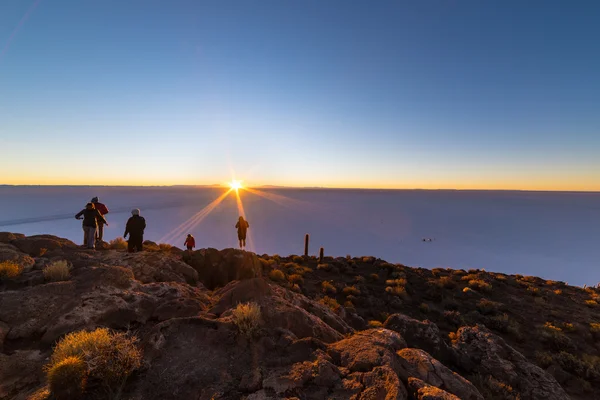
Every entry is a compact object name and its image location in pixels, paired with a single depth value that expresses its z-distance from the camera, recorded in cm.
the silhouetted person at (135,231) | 912
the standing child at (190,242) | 1356
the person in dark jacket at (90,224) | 917
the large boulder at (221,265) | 971
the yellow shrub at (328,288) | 1320
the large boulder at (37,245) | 793
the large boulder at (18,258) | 637
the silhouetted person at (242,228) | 1551
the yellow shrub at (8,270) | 567
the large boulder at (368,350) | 381
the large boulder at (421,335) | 697
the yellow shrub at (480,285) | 1559
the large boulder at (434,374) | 385
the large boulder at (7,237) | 844
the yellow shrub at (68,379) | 295
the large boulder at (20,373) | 330
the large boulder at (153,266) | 748
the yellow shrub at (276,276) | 1221
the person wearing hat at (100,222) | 1066
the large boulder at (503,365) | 657
